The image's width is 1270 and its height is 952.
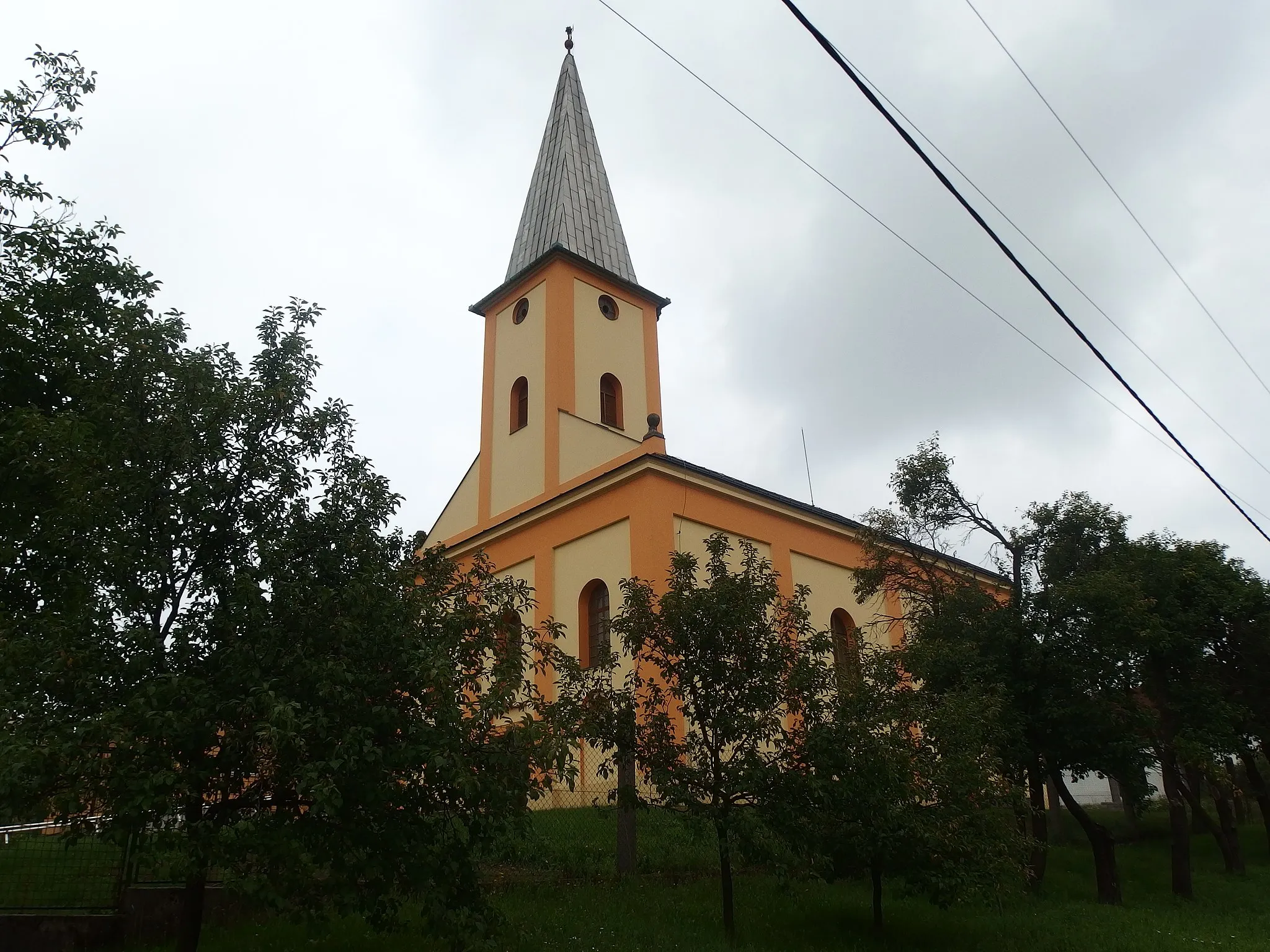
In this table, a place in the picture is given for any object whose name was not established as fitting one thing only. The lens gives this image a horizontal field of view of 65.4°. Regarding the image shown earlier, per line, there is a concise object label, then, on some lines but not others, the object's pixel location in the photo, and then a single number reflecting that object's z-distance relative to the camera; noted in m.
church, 20.23
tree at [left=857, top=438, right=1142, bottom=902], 13.94
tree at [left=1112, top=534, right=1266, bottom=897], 15.30
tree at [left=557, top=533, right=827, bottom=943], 9.77
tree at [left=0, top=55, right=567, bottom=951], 6.67
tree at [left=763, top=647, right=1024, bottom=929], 9.70
